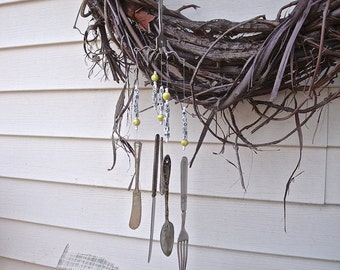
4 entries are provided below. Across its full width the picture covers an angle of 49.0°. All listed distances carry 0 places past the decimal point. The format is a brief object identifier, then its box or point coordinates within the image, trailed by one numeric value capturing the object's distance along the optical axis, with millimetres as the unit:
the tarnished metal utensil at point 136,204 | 1084
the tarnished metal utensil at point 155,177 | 1043
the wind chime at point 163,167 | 944
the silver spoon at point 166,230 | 1032
